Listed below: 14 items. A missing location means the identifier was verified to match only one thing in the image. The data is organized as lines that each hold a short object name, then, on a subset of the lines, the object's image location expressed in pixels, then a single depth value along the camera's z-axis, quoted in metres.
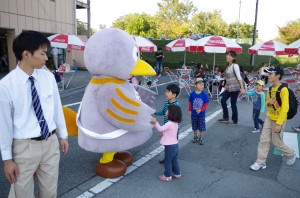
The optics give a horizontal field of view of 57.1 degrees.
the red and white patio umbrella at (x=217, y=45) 10.76
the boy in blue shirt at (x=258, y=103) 6.16
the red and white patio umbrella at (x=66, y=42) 11.18
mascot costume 3.58
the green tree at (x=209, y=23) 53.75
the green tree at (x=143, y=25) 63.71
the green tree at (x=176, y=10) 57.94
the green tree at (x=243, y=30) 71.75
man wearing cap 3.99
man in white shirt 2.21
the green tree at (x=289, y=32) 41.16
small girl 3.77
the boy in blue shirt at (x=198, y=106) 5.17
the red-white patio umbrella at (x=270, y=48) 12.75
